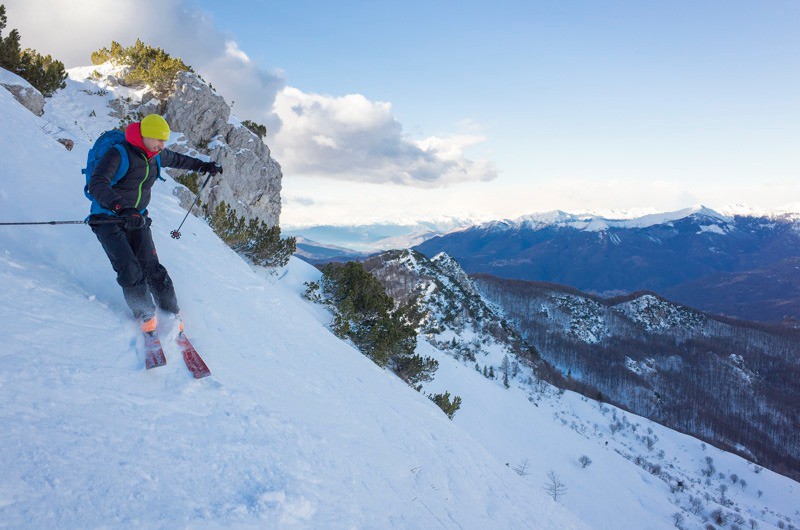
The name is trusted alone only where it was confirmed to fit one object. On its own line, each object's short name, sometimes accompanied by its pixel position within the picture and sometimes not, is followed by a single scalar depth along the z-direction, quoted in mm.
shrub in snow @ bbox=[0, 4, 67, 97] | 18281
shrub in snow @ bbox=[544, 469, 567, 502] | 21928
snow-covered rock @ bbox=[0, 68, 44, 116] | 15570
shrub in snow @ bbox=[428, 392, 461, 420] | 19672
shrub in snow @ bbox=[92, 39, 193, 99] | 36531
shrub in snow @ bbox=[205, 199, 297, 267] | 20281
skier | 4953
